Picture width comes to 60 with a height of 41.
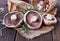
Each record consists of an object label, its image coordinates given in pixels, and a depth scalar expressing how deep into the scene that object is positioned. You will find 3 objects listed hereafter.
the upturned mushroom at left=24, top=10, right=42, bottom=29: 0.68
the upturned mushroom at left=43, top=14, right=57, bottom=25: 0.69
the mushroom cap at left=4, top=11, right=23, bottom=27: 0.68
